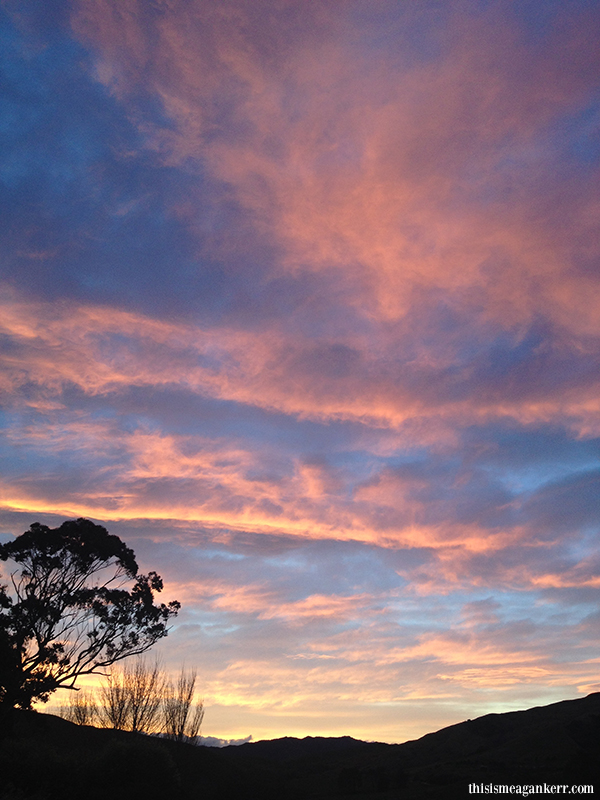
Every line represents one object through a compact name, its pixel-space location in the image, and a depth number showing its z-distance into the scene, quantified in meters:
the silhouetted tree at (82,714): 54.03
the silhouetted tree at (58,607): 37.44
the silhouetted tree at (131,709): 52.81
